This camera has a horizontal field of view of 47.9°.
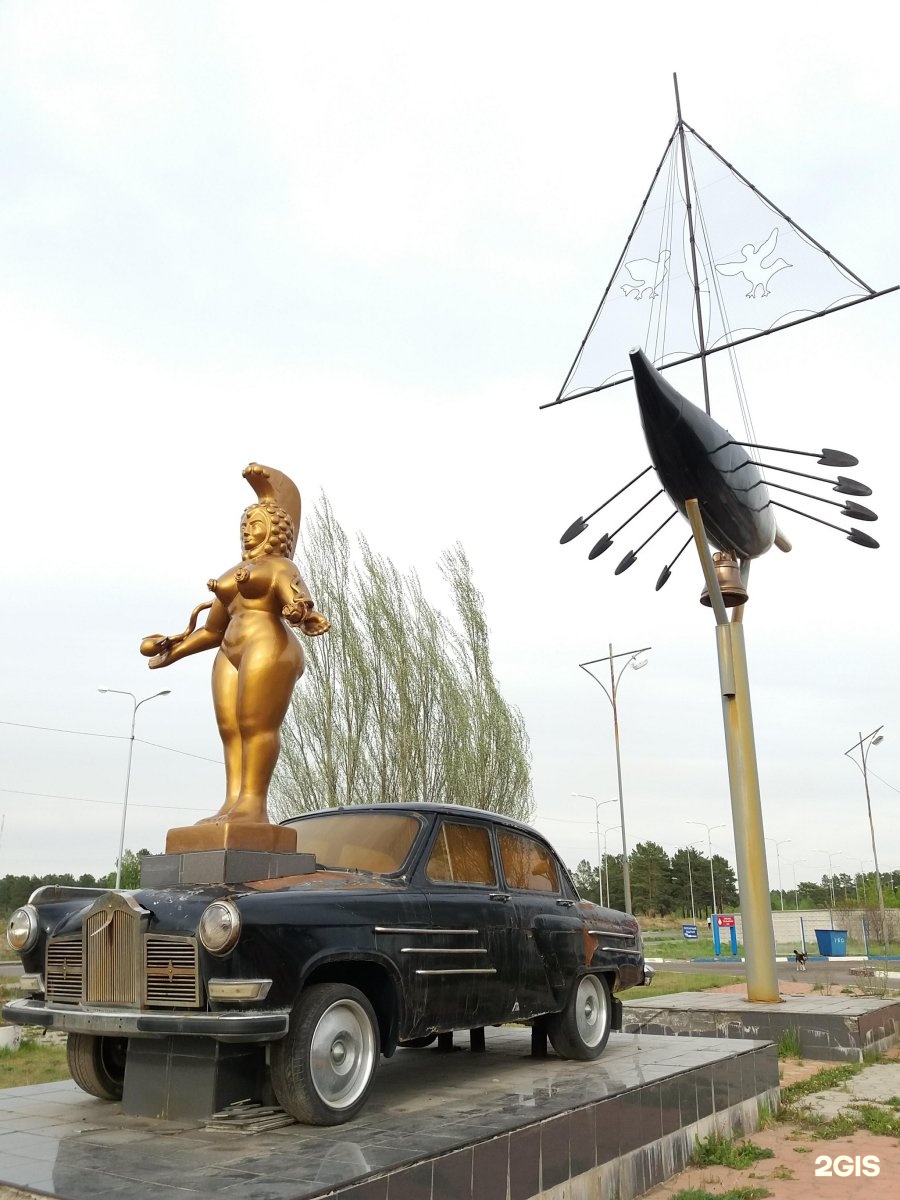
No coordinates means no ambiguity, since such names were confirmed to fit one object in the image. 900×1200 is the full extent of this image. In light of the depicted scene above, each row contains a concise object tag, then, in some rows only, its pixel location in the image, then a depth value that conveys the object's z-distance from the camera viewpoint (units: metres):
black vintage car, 4.12
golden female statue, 5.22
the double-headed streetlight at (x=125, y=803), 30.72
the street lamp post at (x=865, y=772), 29.36
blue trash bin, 27.86
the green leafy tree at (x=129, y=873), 50.26
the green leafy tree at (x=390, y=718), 23.59
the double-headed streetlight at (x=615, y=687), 27.16
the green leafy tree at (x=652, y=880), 76.06
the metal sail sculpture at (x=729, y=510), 9.80
